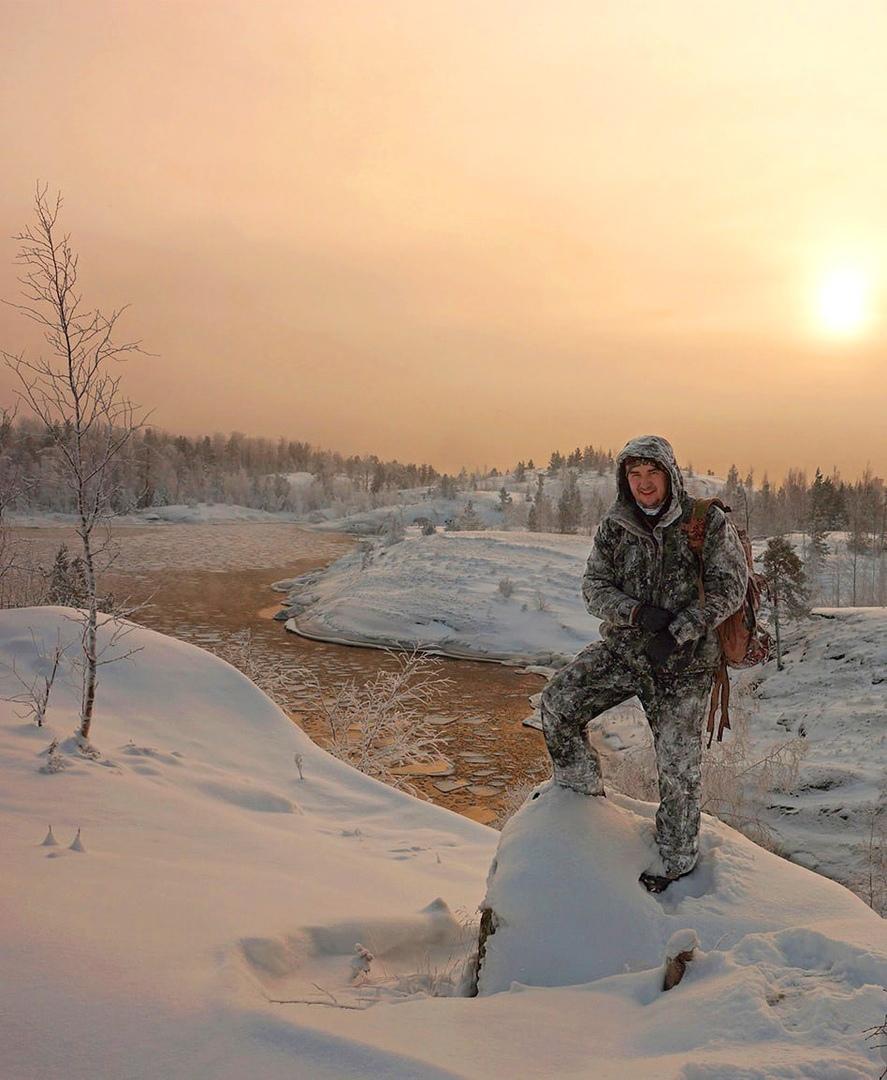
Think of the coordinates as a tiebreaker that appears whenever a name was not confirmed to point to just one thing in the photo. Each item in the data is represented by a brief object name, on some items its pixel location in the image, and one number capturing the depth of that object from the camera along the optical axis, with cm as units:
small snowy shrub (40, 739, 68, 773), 518
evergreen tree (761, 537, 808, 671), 1844
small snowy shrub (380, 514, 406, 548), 4187
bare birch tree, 636
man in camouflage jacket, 336
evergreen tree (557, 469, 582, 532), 6588
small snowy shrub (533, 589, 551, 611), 2541
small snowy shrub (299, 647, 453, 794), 1136
